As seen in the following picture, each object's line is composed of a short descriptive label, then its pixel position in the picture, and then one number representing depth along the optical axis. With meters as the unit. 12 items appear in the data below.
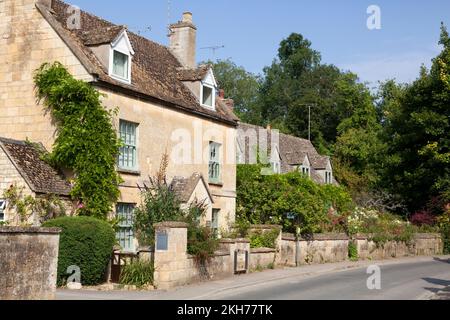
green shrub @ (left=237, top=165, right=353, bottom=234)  27.66
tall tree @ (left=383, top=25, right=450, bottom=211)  39.66
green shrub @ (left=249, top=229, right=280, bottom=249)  25.58
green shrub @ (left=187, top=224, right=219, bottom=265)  19.39
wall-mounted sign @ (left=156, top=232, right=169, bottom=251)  18.02
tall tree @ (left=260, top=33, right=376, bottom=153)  68.93
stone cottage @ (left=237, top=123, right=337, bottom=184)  39.44
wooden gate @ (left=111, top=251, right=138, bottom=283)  19.06
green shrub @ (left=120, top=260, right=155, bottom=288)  18.05
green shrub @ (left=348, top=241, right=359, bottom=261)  30.56
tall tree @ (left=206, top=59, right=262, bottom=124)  82.82
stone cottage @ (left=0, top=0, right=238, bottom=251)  21.95
